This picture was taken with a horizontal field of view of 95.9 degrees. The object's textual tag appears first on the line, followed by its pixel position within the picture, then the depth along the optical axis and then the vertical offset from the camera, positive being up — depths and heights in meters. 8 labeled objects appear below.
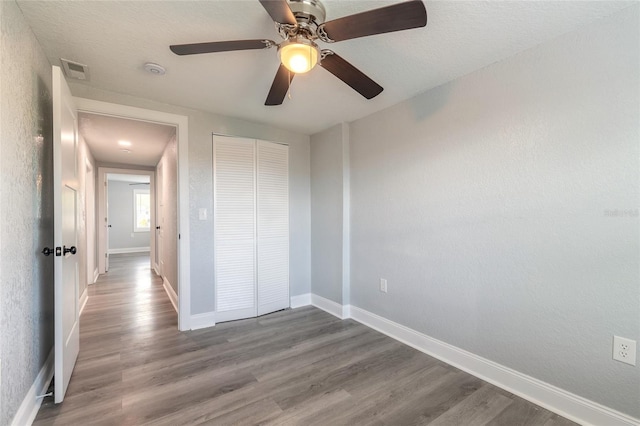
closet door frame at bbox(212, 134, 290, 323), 3.08 -0.40
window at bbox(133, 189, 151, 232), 9.02 +0.19
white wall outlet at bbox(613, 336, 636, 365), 1.47 -0.72
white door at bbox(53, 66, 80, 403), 1.70 -0.09
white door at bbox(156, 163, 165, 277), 4.93 -0.10
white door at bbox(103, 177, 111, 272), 5.47 -0.20
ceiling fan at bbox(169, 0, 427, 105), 1.16 +0.82
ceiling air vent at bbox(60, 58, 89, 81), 2.01 +1.07
